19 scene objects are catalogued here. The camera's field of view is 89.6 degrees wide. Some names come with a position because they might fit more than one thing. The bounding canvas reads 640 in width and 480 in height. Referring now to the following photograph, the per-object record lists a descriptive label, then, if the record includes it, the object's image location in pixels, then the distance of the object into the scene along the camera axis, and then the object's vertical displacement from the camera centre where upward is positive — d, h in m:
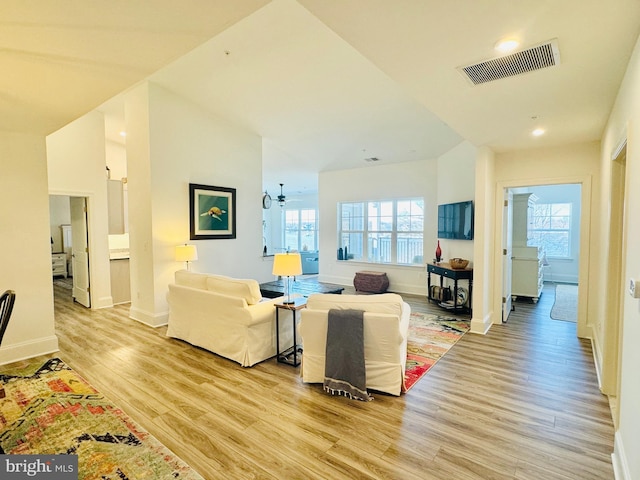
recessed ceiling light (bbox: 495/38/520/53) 1.86 +1.09
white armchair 2.78 -0.96
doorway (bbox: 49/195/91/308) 5.86 -0.41
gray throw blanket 2.78 -1.12
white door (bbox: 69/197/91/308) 5.86 -0.39
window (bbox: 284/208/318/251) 12.40 -0.01
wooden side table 3.43 -1.24
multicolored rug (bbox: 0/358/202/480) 1.95 -1.43
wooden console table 5.24 -0.81
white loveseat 3.38 -1.00
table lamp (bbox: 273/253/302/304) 3.50 -0.39
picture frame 5.27 +0.30
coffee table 5.10 -1.06
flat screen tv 5.48 +0.14
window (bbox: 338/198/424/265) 7.23 -0.04
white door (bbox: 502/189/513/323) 4.76 -0.37
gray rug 5.25 -1.44
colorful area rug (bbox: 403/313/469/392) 3.31 -1.45
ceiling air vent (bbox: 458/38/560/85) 1.98 +1.09
